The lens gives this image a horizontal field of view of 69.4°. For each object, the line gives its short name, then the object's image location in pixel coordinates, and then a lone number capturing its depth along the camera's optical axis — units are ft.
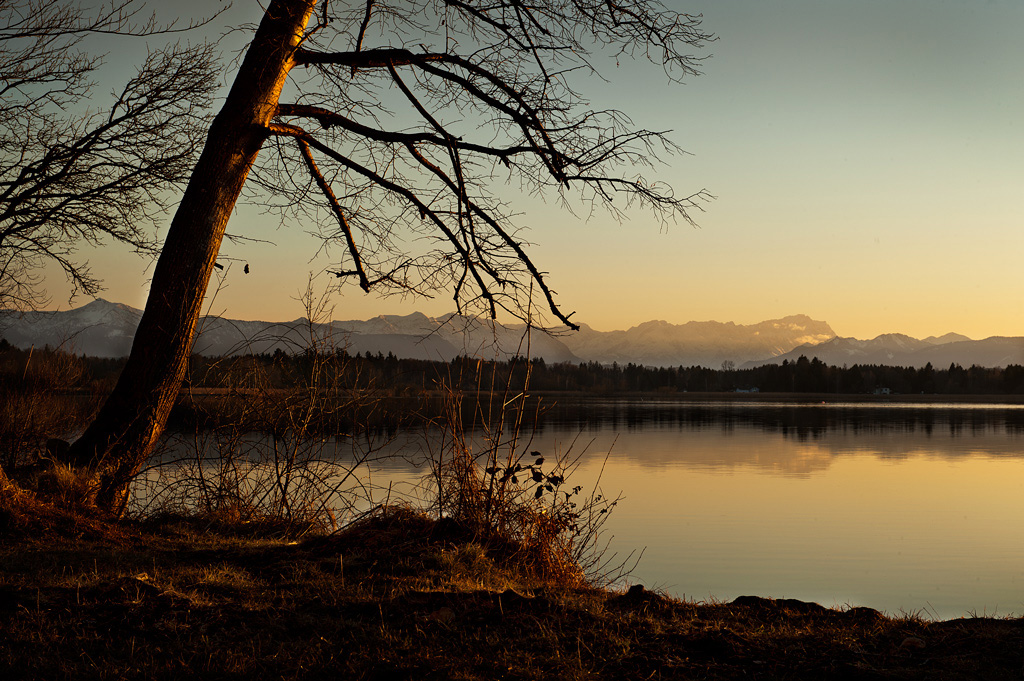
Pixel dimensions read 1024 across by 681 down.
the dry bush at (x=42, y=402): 47.52
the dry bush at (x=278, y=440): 25.70
